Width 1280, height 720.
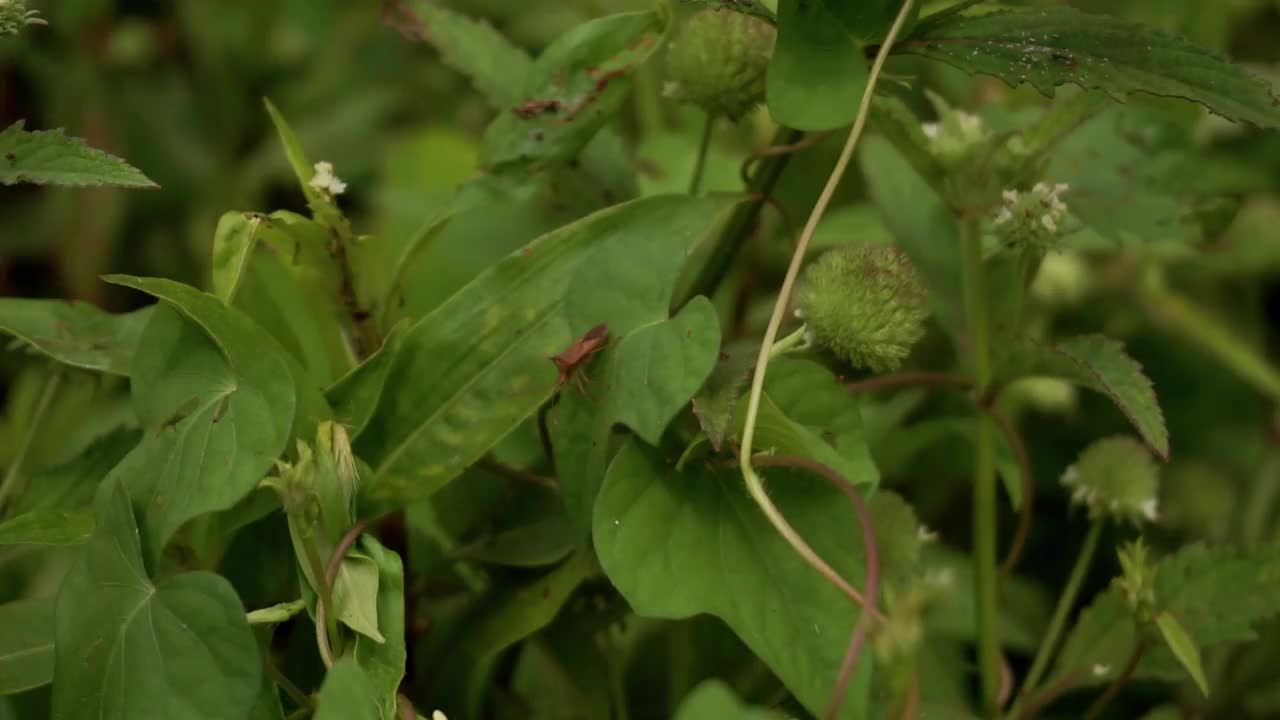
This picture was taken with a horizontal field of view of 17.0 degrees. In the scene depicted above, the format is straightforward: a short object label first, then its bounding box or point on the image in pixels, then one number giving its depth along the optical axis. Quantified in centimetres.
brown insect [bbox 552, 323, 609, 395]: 62
